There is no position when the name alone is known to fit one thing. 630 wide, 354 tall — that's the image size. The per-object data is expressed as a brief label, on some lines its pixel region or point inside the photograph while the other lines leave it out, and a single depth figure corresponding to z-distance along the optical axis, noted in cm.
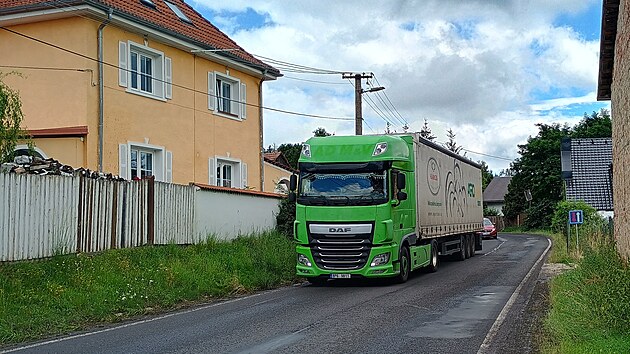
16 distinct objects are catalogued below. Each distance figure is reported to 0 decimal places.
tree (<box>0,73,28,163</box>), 1504
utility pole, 2866
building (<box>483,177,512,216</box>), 10375
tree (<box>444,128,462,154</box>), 11089
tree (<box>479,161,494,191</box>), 11936
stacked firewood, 1543
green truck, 1723
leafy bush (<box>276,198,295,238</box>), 2467
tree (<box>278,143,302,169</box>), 7532
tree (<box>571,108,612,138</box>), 6694
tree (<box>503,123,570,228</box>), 6850
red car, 4806
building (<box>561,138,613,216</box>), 4209
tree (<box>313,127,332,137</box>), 8821
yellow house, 1989
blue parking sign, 2398
